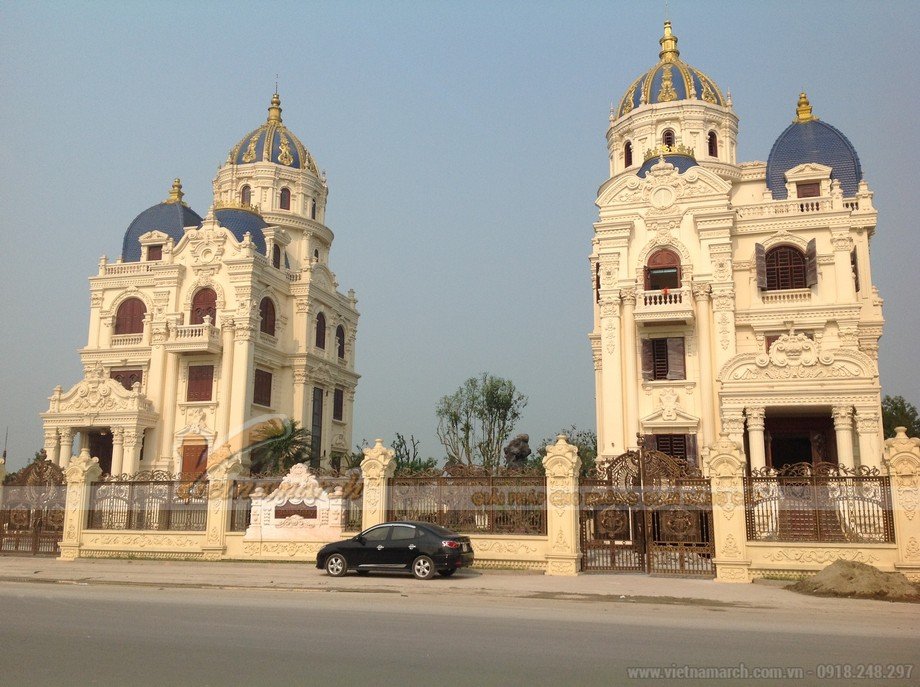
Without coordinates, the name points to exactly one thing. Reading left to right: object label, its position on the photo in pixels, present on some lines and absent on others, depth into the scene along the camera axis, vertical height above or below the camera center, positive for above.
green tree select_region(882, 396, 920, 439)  43.09 +4.51
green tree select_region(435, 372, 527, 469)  46.78 +4.98
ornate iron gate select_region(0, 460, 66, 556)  21.84 -0.46
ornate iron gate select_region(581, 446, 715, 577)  16.62 -0.44
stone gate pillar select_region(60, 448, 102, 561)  21.17 -0.19
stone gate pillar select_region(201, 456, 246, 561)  19.83 -0.39
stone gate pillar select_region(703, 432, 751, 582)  15.86 -0.27
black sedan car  15.85 -1.11
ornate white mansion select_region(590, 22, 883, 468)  27.50 +7.18
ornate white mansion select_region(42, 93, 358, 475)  35.66 +7.32
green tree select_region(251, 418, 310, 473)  29.88 +1.76
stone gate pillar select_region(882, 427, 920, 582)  15.34 -0.06
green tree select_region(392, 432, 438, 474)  31.39 +1.51
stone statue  22.03 +1.27
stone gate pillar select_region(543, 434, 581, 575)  16.88 -0.26
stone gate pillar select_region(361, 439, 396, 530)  18.61 +0.35
